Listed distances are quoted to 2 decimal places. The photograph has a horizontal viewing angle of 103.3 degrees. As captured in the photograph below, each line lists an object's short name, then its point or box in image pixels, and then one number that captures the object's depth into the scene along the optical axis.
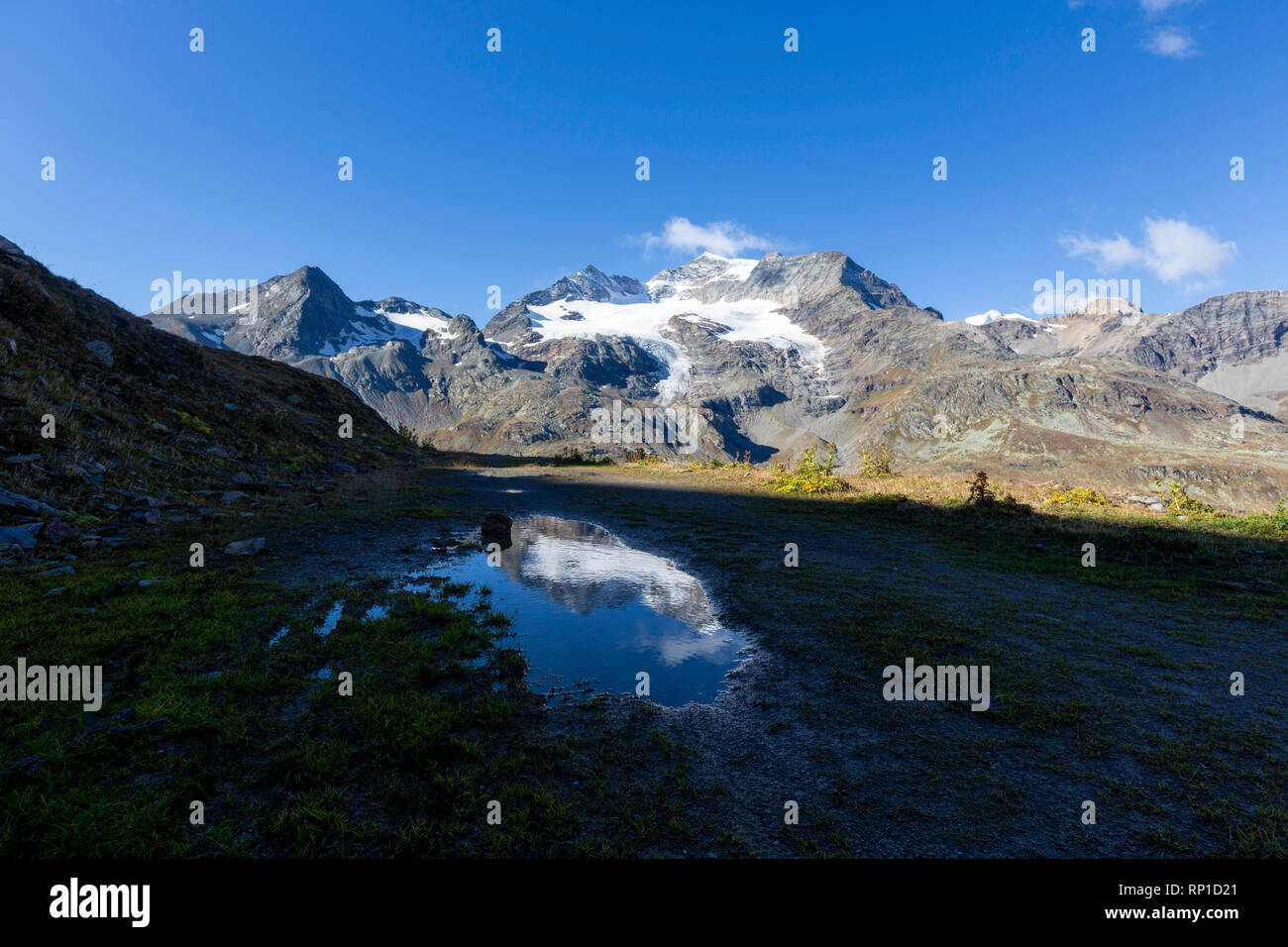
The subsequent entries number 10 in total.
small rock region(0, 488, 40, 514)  10.84
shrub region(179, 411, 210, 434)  21.26
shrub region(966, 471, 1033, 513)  20.70
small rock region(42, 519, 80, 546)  10.46
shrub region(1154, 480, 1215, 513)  20.44
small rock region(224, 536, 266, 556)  11.94
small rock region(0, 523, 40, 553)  9.85
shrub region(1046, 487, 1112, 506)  22.05
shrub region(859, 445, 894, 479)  33.97
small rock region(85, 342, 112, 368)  21.16
